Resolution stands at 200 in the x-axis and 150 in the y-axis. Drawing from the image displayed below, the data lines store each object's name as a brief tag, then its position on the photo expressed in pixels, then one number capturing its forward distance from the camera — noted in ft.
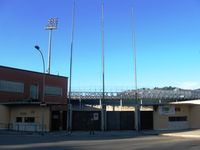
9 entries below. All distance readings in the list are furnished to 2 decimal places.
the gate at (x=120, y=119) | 120.04
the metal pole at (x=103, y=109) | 116.65
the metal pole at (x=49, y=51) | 196.57
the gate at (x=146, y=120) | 119.05
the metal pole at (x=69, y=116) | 110.99
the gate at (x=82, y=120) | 118.70
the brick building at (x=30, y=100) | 114.68
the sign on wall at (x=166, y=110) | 117.79
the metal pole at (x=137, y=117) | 114.61
